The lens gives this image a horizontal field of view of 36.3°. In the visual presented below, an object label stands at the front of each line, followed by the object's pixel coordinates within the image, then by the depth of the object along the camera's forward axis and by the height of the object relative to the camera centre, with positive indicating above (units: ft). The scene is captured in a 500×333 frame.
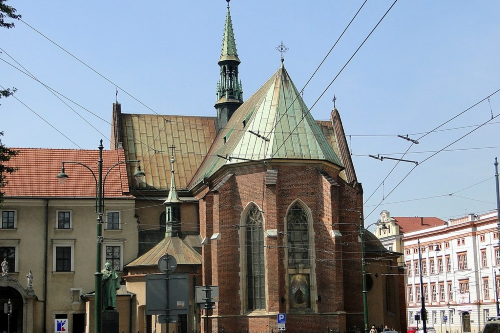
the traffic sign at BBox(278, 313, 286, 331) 100.05 -5.67
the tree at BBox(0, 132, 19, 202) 69.10 +11.48
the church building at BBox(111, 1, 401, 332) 124.67 +6.92
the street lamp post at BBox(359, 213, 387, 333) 103.58 -3.34
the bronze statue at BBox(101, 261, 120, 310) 96.07 -0.63
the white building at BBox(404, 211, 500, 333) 205.05 +0.63
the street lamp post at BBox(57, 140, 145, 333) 68.90 +0.59
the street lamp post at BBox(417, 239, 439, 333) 129.53 -6.83
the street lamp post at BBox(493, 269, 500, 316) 184.96 -2.23
